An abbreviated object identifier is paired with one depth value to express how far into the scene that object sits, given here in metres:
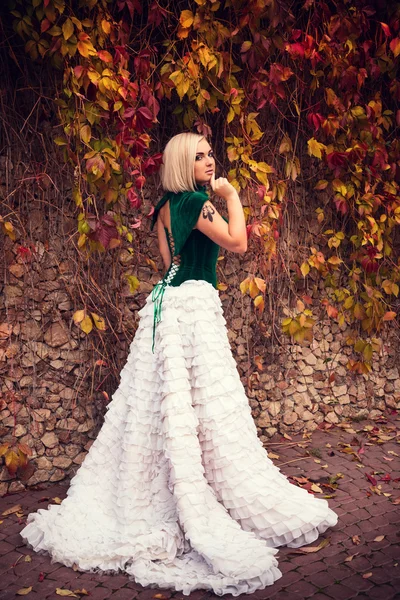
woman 2.93
